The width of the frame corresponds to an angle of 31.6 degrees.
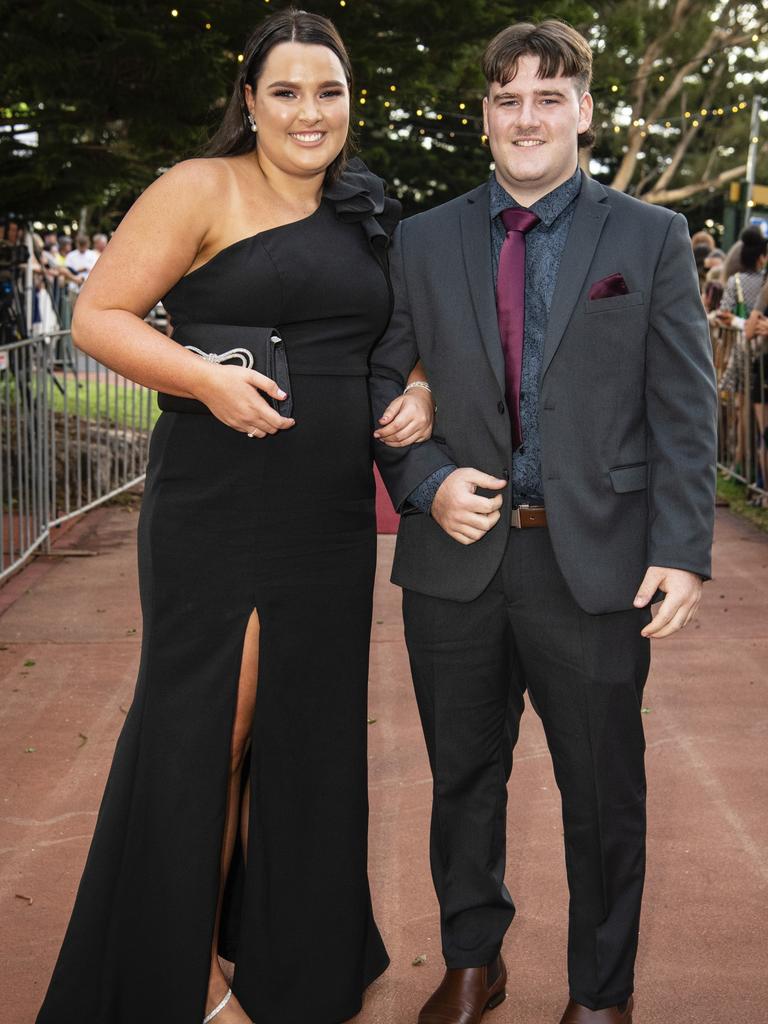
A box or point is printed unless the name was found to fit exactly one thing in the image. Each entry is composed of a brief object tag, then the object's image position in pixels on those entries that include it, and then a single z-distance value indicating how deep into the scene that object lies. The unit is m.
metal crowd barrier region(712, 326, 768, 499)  10.22
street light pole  20.69
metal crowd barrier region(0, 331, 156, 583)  8.53
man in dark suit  2.96
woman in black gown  2.96
